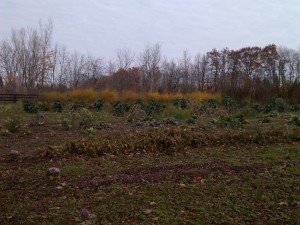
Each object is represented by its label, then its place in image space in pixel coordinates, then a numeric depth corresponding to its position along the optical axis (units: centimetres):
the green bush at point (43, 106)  1192
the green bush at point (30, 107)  1088
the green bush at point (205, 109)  950
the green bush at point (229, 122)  664
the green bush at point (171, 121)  708
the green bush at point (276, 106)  1110
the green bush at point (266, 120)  760
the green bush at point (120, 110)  967
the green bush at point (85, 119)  669
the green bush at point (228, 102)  1131
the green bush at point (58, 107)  1174
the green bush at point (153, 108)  918
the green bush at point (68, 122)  658
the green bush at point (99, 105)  1201
